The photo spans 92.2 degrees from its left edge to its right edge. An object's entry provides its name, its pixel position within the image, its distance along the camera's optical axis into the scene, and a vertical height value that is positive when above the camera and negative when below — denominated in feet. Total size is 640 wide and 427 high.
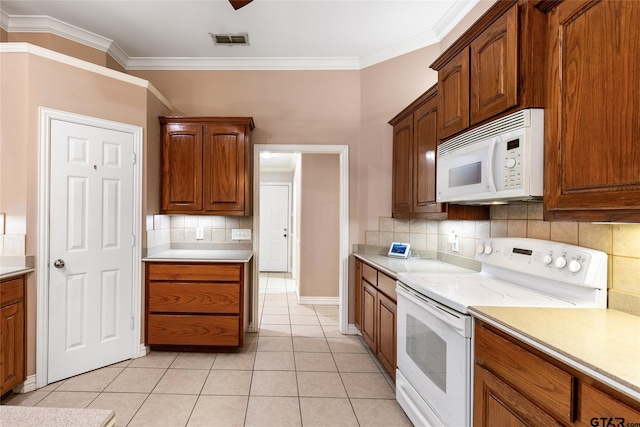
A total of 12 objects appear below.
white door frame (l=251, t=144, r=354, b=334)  11.05 -0.25
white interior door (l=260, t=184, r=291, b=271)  23.18 -1.16
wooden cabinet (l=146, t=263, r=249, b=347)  9.07 -2.83
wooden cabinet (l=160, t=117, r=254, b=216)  10.02 +1.64
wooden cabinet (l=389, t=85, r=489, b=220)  7.22 +1.32
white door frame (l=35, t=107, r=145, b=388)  7.36 -0.63
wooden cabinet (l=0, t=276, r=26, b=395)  6.57 -2.71
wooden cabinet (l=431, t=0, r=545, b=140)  4.45 +2.45
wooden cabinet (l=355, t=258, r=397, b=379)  7.42 -2.74
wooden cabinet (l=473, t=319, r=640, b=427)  2.70 -1.82
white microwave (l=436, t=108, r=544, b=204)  4.43 +0.88
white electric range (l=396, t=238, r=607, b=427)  4.44 -1.34
